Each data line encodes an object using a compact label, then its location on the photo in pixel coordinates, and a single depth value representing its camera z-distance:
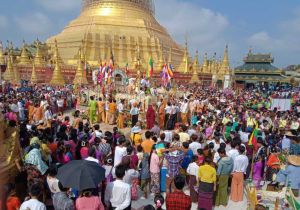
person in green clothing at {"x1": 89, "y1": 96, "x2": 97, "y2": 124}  16.40
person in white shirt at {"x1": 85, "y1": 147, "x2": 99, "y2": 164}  6.73
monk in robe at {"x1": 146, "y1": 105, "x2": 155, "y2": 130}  15.16
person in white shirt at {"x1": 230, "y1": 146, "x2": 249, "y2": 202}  7.38
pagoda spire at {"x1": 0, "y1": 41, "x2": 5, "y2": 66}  39.72
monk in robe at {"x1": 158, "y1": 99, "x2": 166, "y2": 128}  15.85
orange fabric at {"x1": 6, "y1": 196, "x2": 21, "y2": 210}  4.63
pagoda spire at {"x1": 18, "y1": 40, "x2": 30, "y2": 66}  37.90
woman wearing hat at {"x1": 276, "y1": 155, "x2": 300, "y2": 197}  7.55
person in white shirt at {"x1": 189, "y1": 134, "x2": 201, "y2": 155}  8.21
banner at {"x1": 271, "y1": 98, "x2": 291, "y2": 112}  19.16
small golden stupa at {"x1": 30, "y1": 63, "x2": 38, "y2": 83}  32.50
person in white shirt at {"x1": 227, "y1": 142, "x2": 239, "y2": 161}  7.53
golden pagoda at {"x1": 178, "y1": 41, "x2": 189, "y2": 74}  41.22
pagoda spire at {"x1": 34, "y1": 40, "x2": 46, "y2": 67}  36.43
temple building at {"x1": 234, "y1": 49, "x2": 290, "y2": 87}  44.56
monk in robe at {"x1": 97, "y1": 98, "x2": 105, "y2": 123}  16.67
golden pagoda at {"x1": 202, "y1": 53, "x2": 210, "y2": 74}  46.11
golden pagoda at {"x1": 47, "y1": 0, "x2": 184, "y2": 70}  43.00
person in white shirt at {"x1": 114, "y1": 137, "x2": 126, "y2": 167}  7.26
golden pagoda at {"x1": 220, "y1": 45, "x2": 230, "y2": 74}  42.22
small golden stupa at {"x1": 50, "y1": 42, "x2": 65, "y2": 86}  31.67
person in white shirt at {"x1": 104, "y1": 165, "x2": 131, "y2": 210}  5.09
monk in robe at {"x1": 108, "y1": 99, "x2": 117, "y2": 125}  16.12
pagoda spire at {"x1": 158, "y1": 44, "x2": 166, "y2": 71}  38.92
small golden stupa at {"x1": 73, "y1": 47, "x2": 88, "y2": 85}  31.85
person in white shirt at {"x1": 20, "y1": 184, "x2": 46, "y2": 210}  4.23
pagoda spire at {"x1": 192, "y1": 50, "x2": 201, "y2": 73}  39.21
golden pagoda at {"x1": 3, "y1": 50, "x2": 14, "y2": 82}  33.41
